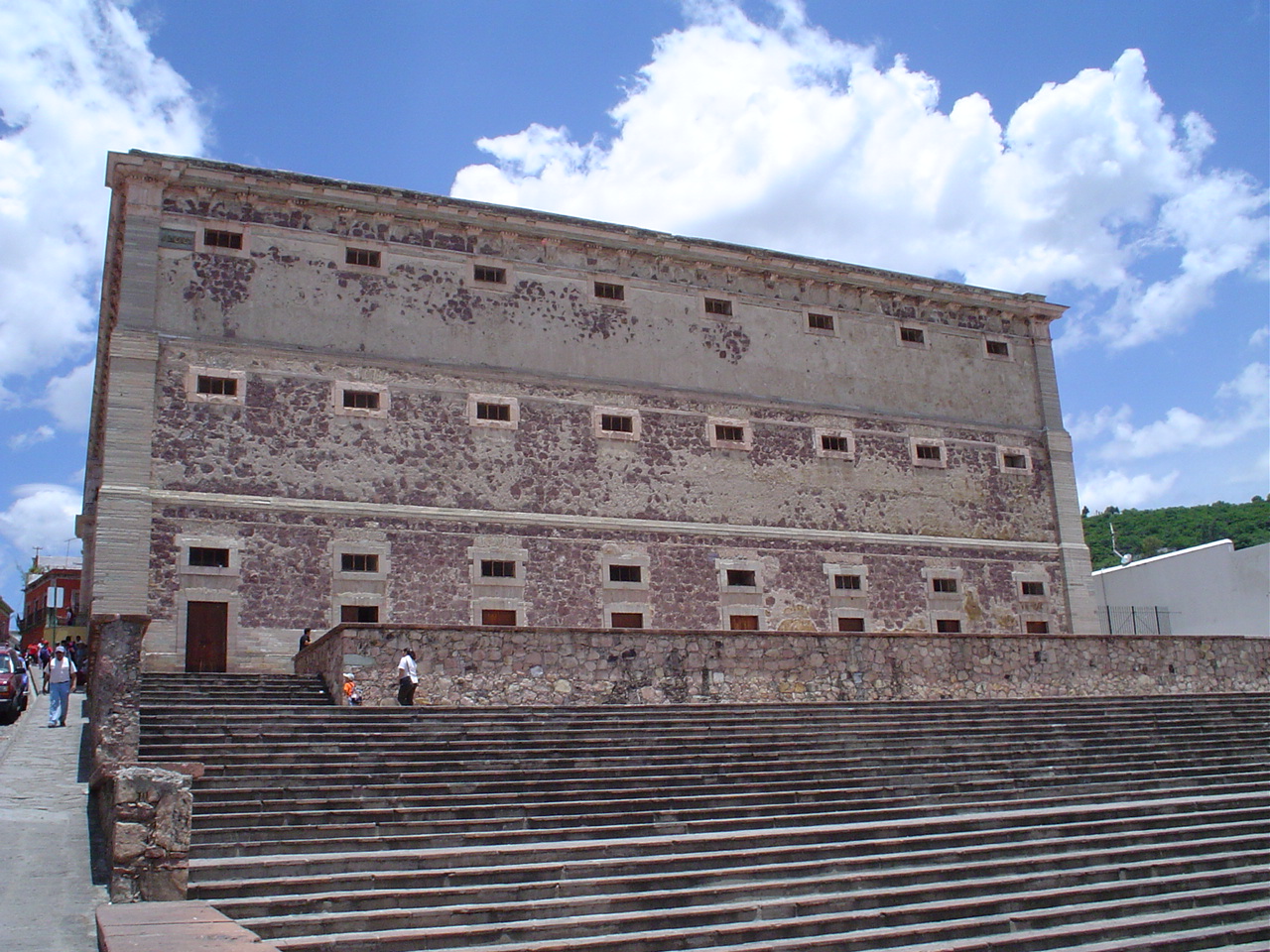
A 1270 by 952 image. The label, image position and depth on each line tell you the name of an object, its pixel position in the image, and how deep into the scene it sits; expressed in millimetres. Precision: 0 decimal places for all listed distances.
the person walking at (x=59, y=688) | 16484
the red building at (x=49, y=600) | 48409
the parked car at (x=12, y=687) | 17281
